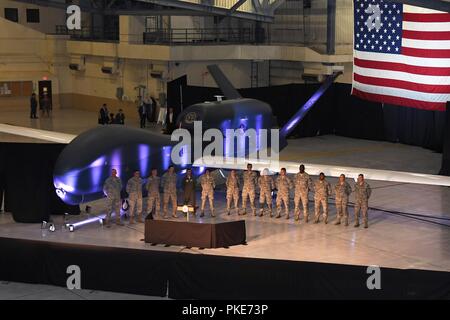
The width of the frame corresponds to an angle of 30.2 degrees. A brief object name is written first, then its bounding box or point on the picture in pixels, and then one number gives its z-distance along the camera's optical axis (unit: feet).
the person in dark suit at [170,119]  115.44
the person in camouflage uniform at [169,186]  72.28
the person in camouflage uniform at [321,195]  70.28
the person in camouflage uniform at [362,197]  69.21
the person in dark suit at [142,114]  127.85
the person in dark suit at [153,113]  133.18
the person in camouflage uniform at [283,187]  71.78
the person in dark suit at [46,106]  143.54
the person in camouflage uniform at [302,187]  71.26
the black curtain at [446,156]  90.42
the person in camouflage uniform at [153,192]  70.94
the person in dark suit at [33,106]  136.98
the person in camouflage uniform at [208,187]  73.56
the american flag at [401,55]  78.07
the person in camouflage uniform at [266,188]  73.10
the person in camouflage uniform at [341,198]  69.82
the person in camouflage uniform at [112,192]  68.44
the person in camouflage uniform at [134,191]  69.92
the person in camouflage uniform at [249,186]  73.77
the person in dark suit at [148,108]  130.66
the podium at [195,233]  61.57
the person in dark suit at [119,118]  123.13
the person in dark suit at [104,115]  127.54
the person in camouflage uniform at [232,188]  73.97
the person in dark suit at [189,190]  72.69
